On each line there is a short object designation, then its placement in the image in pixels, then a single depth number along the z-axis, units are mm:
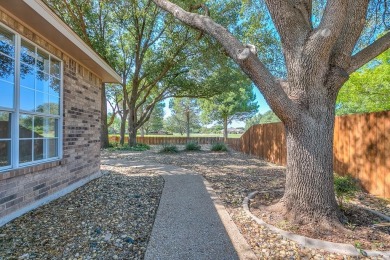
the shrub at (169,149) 13141
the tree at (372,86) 7734
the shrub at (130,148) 14117
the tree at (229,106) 23516
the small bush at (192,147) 14211
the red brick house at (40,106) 3137
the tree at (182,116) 30594
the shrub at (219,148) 14258
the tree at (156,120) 37775
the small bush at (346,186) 4768
